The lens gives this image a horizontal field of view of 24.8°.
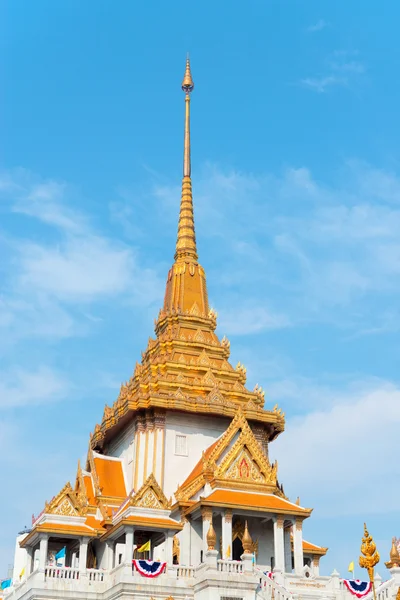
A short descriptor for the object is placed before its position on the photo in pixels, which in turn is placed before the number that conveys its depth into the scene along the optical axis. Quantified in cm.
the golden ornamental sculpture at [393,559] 3209
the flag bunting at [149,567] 3131
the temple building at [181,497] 3164
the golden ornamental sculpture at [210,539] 3117
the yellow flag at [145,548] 3384
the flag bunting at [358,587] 3269
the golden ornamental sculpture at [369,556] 2322
